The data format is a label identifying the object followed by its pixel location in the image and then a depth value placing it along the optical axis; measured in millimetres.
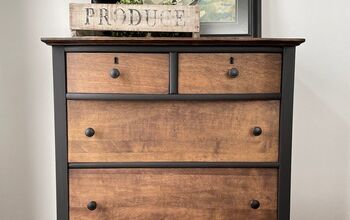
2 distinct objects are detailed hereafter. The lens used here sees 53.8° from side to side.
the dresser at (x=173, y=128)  1176
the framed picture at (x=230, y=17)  1608
